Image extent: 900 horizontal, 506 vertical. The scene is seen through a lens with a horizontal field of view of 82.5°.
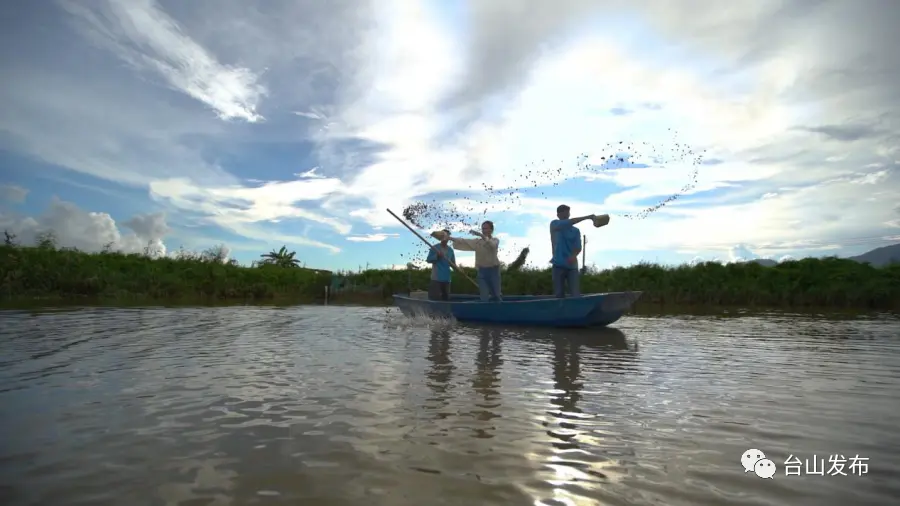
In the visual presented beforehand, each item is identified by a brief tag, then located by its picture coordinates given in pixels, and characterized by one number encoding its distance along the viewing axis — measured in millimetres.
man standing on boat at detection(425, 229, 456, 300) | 12429
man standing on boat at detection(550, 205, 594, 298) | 9492
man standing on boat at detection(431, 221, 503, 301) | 10445
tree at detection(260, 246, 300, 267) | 30520
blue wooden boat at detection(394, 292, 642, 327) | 9070
